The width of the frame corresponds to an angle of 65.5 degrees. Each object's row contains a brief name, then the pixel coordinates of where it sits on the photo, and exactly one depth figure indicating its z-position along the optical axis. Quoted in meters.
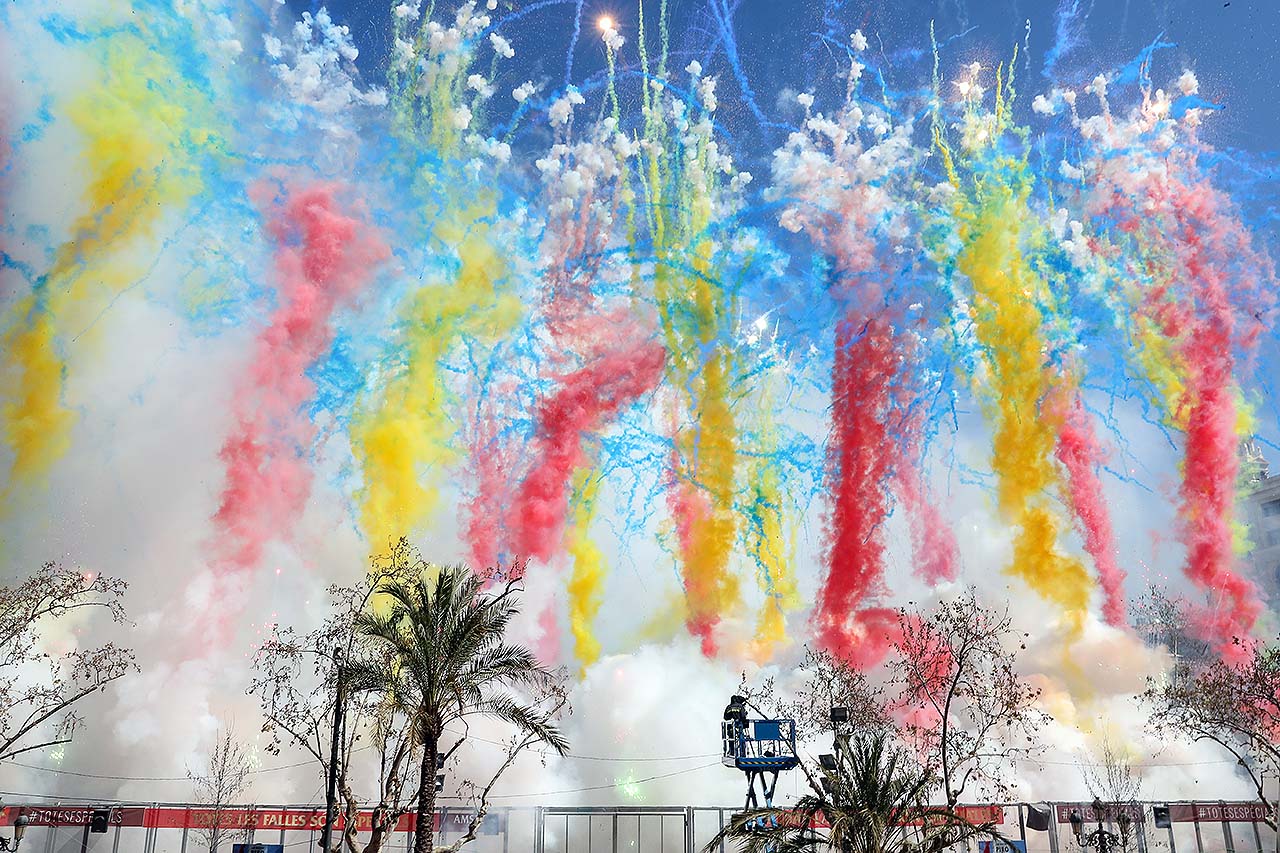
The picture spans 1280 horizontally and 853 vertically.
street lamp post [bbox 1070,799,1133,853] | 38.16
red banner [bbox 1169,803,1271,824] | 47.06
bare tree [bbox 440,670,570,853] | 22.30
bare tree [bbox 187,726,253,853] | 46.20
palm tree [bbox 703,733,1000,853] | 17.30
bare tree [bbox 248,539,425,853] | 22.73
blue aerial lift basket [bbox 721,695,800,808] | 34.19
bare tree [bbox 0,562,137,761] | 28.03
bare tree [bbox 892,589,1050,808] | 29.11
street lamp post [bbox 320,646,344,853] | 23.67
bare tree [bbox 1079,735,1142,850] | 43.78
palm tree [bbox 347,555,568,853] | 22.27
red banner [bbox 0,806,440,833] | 44.12
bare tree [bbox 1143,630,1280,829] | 35.06
